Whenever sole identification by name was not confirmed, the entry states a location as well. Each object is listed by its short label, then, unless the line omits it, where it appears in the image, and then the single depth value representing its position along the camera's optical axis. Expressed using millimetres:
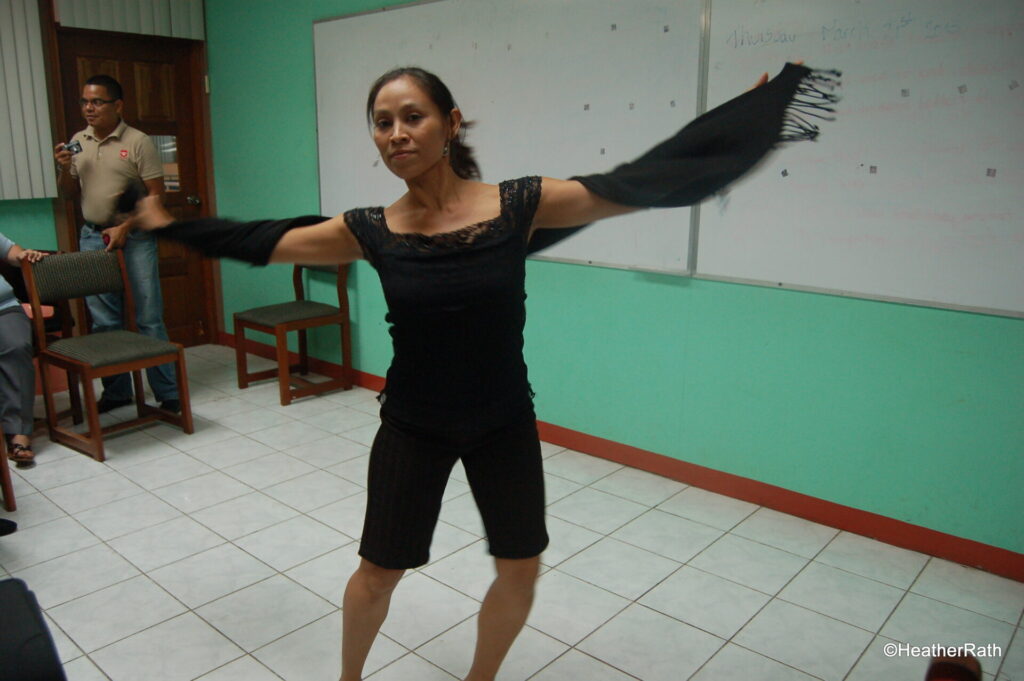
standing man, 3967
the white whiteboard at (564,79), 3115
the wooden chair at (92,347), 3535
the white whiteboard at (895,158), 2416
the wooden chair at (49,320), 3965
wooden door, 4742
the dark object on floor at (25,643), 1287
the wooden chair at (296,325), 4340
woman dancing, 1561
